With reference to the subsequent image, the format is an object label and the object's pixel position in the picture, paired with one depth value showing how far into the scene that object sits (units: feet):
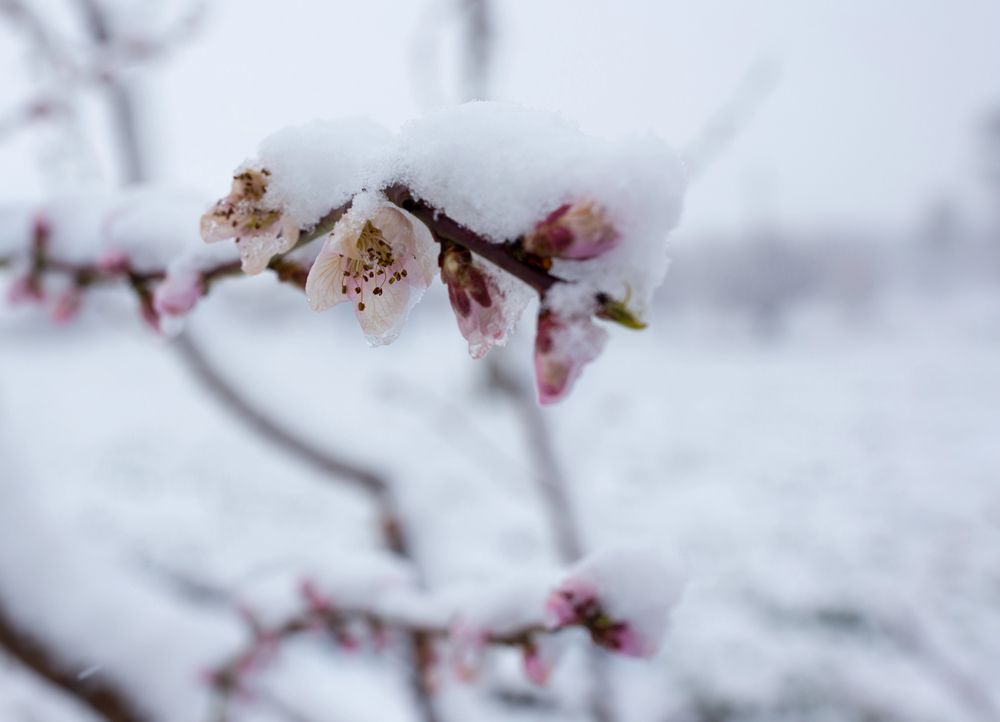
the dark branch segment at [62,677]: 1.10
